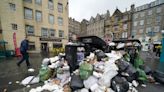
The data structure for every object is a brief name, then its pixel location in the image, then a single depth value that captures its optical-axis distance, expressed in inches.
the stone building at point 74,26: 1737.8
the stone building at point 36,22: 362.7
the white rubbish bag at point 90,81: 78.1
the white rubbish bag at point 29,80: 102.1
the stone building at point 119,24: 833.7
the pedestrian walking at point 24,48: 159.6
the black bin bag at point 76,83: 77.7
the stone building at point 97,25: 1073.9
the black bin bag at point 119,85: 75.3
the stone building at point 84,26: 1422.9
